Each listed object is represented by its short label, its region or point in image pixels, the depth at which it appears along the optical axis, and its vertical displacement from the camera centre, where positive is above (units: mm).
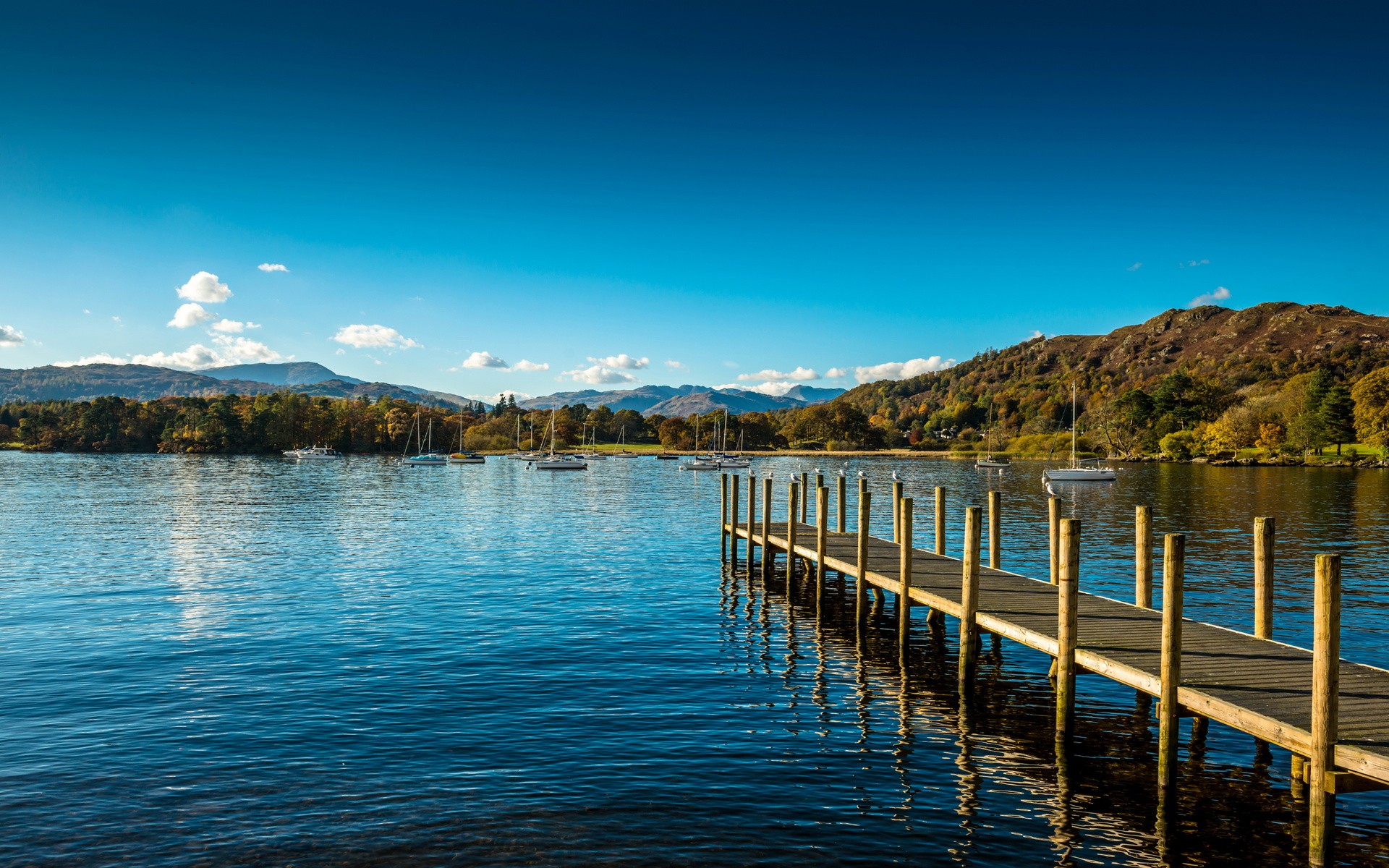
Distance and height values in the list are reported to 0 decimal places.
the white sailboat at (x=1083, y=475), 99719 -2823
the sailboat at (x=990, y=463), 143250 -2502
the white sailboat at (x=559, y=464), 140000 -3975
